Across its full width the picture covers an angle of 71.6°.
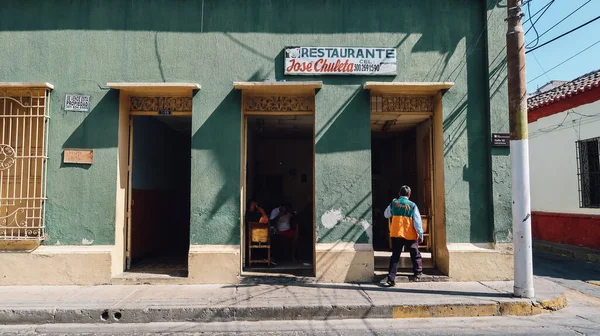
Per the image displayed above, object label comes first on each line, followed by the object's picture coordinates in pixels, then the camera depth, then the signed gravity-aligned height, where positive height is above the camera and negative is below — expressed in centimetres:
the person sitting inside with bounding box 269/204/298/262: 875 -73
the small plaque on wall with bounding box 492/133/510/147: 746 +89
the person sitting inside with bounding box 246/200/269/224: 823 -46
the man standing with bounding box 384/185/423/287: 703 -73
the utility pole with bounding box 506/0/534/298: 624 +58
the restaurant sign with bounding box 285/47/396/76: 755 +235
